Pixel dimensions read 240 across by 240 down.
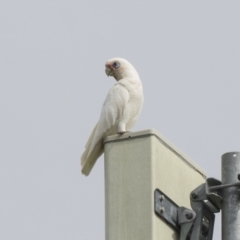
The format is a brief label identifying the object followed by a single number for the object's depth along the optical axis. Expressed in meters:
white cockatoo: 15.41
